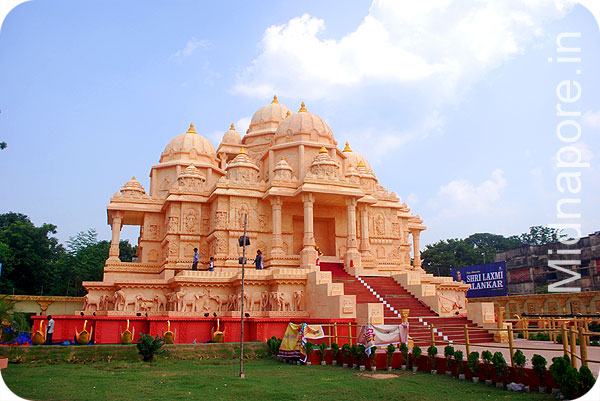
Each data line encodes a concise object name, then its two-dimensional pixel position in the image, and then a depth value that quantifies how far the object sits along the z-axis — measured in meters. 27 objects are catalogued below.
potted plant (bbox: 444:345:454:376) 11.41
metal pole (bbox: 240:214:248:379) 11.76
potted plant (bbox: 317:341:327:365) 14.30
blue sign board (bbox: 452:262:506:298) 38.28
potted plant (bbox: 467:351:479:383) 10.61
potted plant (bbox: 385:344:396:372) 12.63
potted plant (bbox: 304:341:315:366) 14.26
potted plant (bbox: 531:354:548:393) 9.13
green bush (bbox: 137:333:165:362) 14.53
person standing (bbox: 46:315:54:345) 18.56
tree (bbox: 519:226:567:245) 72.88
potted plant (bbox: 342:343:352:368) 13.66
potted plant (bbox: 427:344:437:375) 11.90
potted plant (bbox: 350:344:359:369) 13.23
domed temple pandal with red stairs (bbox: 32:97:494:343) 19.67
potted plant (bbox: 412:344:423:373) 12.42
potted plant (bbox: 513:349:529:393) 9.60
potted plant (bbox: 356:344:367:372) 12.98
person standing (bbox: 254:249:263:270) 24.17
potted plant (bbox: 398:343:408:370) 12.78
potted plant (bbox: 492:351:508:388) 9.93
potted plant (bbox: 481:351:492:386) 10.32
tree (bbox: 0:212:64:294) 39.58
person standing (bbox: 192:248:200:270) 25.57
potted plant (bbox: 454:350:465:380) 11.02
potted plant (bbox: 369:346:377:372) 12.67
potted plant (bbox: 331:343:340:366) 14.18
